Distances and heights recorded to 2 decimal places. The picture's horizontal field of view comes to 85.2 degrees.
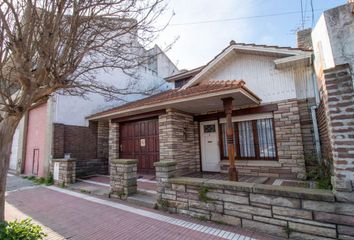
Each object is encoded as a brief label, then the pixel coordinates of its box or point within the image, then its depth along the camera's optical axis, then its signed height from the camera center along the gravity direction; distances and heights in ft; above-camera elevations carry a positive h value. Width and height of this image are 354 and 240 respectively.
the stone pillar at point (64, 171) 26.15 -3.08
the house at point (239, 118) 21.01 +3.35
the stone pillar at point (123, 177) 18.99 -3.06
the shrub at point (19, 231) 8.93 -3.93
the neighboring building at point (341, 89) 9.48 +2.54
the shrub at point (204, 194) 14.13 -3.69
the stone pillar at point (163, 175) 16.35 -2.51
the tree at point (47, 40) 9.74 +5.86
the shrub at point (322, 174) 14.53 -3.18
